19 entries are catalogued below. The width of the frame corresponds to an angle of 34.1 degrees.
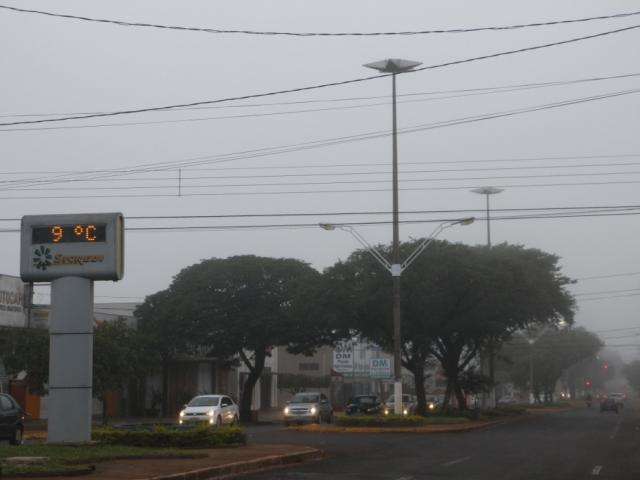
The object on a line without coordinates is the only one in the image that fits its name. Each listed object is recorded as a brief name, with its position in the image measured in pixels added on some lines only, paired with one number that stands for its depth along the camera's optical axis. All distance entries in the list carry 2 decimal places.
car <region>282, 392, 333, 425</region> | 51.16
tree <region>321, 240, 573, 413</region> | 54.00
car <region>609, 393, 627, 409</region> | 78.32
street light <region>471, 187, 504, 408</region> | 67.09
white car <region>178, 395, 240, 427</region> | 41.53
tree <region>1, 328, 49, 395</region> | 45.69
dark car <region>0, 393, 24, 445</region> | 28.88
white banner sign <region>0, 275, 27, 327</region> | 49.25
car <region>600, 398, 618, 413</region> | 75.34
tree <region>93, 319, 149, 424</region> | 46.59
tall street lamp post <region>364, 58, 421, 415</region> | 41.59
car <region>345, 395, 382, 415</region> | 60.09
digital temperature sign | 24.88
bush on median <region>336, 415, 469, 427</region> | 42.19
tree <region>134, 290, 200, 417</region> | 63.53
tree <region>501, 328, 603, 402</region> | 109.62
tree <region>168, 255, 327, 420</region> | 63.12
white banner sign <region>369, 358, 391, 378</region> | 63.66
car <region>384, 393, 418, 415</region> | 53.30
